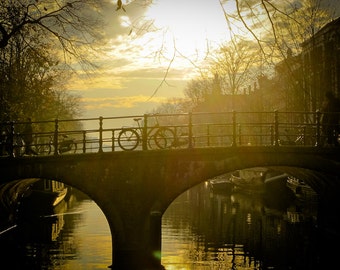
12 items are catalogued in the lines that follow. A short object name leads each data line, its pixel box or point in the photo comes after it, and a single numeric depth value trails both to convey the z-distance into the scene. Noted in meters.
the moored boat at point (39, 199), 24.45
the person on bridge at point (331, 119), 14.46
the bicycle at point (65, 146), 17.22
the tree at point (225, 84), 36.29
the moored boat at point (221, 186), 37.34
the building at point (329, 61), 30.08
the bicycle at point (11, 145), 14.04
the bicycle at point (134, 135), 14.77
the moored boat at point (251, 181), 33.25
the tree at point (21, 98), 21.11
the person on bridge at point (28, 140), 16.56
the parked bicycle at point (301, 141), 17.33
